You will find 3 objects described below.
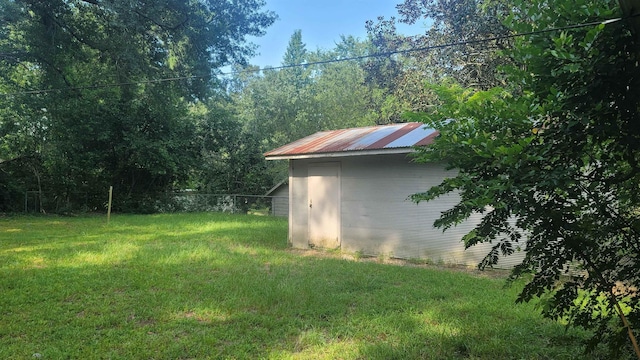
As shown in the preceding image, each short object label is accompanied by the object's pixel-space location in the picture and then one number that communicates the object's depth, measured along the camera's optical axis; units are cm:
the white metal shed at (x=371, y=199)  780
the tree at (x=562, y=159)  214
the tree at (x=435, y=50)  1346
